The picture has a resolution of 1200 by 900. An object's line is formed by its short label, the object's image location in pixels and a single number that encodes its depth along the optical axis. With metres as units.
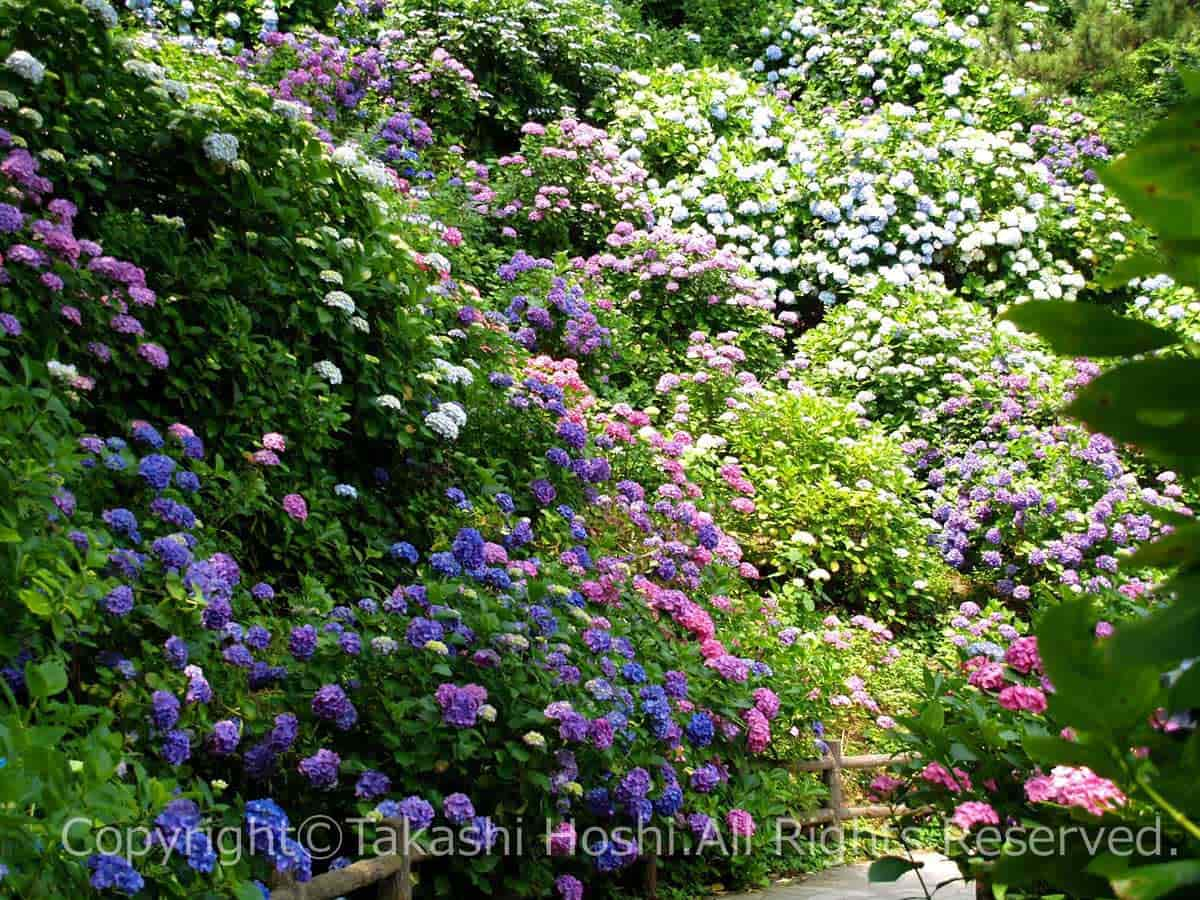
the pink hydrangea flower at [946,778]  2.42
